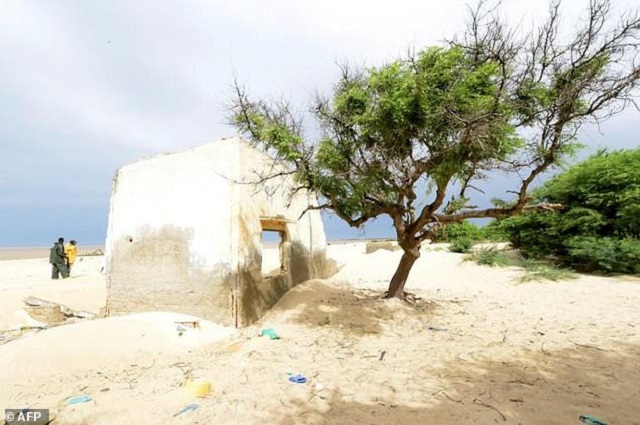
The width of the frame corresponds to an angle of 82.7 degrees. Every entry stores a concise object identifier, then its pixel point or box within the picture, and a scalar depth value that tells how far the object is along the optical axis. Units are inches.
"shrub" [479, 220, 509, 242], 612.9
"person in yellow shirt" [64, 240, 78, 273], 569.9
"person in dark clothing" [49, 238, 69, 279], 545.6
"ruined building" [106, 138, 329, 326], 265.9
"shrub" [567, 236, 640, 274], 408.2
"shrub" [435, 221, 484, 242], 753.4
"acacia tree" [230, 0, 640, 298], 215.8
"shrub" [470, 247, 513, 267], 512.7
